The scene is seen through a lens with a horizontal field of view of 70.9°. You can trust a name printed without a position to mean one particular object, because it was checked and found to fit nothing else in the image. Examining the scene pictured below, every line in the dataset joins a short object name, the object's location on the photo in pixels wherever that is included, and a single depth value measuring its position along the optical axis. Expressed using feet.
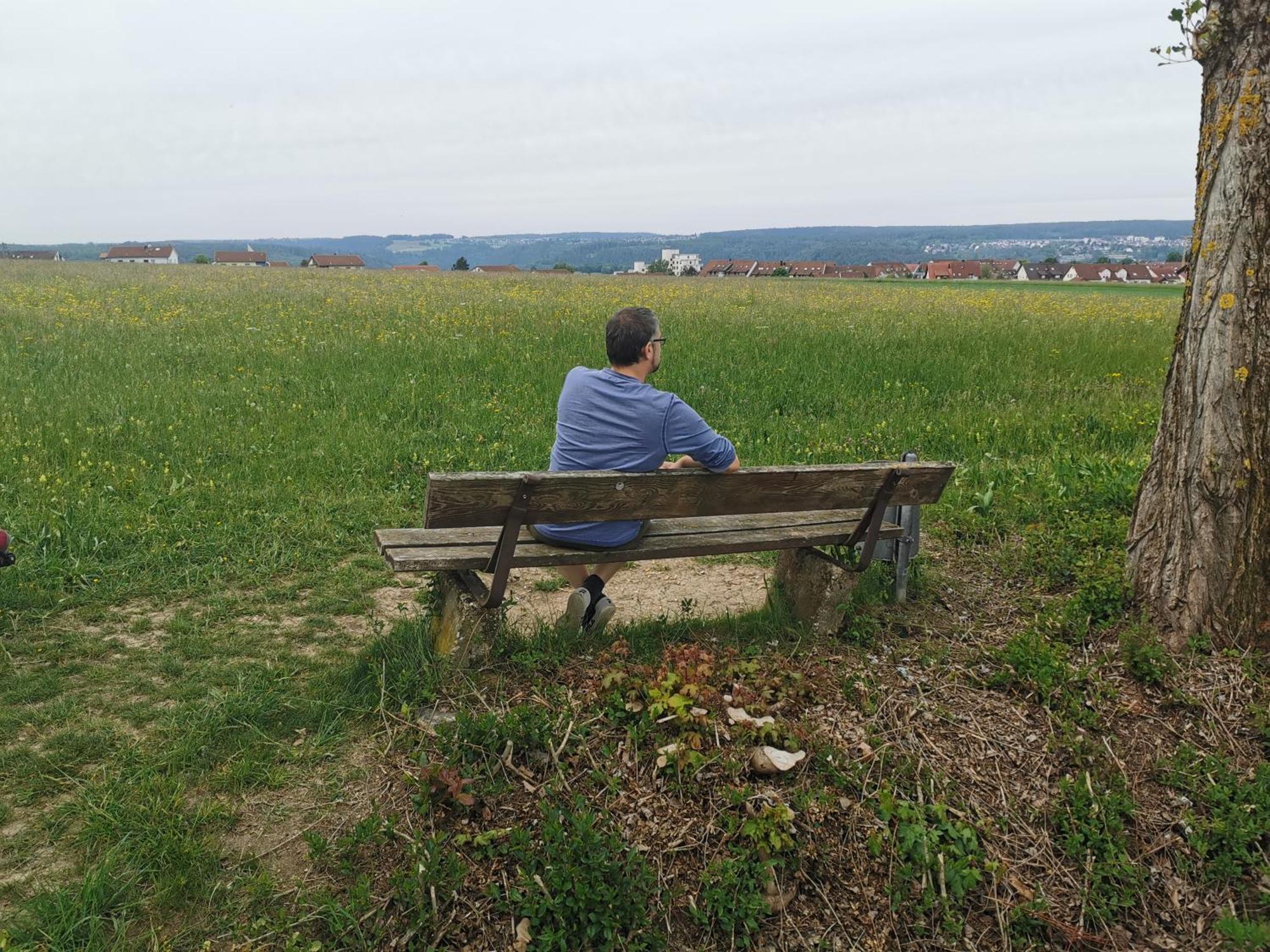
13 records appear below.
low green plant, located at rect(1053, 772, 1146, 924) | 10.36
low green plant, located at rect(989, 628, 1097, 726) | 12.76
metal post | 16.15
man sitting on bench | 14.20
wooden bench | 12.28
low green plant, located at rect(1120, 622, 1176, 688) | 13.12
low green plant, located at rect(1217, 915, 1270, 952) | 9.46
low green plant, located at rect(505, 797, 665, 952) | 9.36
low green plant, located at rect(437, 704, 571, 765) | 11.33
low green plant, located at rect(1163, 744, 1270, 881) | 10.55
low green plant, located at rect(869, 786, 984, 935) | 10.17
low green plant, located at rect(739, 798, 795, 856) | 10.29
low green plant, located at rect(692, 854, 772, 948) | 9.79
